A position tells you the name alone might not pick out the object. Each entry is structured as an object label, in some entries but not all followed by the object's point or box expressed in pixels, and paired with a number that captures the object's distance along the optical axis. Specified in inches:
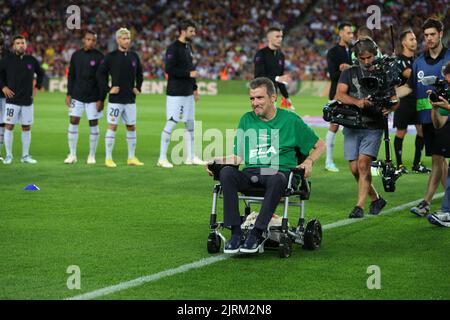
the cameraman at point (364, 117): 423.2
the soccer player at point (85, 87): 650.2
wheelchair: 329.7
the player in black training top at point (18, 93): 661.9
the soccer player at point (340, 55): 605.6
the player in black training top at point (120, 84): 640.4
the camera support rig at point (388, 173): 455.2
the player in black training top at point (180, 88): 641.6
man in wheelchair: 332.2
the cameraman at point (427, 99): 429.1
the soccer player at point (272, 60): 640.4
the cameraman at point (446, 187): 392.6
